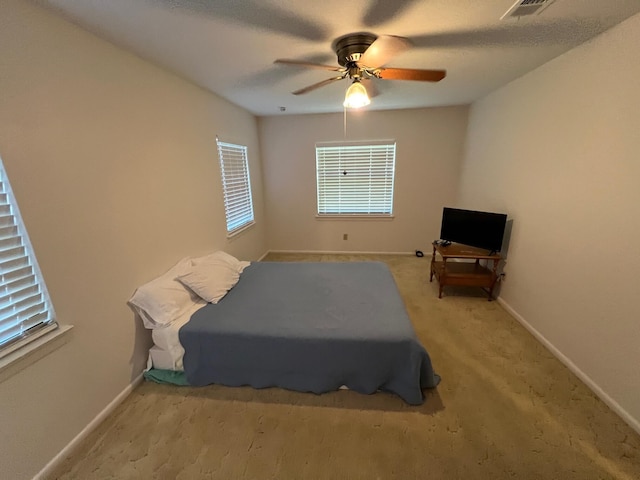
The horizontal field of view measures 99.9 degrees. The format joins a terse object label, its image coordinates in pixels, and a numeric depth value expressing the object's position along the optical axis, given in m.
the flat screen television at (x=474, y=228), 2.97
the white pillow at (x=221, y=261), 2.67
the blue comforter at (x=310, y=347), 1.86
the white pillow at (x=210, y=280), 2.36
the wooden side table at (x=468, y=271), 3.09
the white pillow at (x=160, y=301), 2.01
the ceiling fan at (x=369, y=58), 1.73
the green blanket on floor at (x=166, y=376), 2.07
